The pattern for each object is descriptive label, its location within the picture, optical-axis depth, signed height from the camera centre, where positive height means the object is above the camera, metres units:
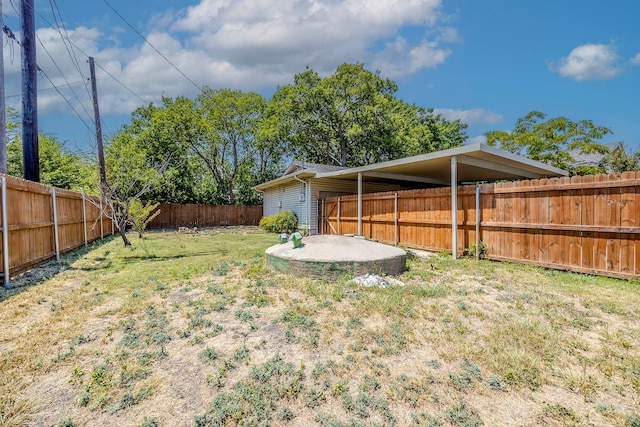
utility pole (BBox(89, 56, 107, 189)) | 10.21 +3.42
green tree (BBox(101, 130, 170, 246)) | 9.23 +2.01
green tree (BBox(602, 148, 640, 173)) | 17.16 +2.22
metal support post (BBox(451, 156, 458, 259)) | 7.52 -0.18
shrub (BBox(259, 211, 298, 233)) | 14.41 -0.75
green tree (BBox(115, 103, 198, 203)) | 22.05 +4.79
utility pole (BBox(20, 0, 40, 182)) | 7.67 +2.94
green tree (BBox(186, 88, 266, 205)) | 23.64 +5.62
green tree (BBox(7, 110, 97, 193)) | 17.02 +2.80
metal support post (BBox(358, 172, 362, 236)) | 10.54 +0.00
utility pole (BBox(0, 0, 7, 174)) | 6.29 +1.81
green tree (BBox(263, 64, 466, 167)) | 22.50 +6.31
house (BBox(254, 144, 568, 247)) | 7.92 +1.09
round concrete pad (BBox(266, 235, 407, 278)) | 5.50 -0.94
